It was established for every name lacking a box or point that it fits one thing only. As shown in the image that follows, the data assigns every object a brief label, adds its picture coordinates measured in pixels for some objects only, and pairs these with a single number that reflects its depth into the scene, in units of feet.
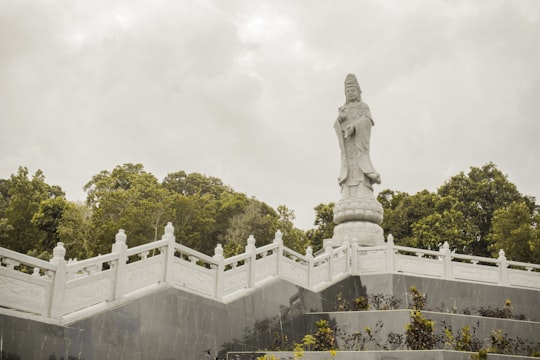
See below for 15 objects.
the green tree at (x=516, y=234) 88.28
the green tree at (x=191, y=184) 143.02
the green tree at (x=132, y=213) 95.30
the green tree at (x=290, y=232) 115.34
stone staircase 34.76
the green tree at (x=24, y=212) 102.58
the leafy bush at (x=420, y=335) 35.94
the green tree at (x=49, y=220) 103.71
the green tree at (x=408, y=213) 116.47
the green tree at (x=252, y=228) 117.70
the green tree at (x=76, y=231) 96.99
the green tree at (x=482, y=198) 111.34
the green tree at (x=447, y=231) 105.29
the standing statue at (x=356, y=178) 61.21
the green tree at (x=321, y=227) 124.06
